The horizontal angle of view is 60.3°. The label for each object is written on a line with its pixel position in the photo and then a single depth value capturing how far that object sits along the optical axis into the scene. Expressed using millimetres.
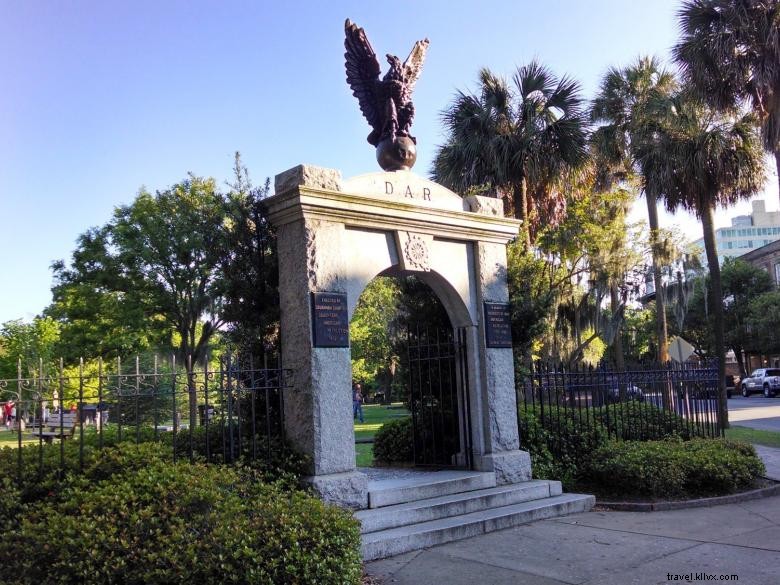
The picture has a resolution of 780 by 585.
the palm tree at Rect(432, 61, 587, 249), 18141
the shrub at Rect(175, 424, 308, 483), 6859
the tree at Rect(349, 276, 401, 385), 37281
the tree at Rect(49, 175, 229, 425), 21641
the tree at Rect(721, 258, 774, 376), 50188
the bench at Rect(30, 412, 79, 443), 15616
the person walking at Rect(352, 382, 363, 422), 27009
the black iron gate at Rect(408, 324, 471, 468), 9250
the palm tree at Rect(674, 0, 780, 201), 14508
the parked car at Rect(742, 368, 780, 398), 40156
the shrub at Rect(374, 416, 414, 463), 10414
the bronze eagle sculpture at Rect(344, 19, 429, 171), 8719
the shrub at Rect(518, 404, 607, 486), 9578
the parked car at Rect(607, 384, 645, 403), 11305
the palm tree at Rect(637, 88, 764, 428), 17828
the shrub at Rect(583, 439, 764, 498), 8805
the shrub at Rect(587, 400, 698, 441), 10898
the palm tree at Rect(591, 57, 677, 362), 22484
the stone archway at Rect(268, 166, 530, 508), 7199
